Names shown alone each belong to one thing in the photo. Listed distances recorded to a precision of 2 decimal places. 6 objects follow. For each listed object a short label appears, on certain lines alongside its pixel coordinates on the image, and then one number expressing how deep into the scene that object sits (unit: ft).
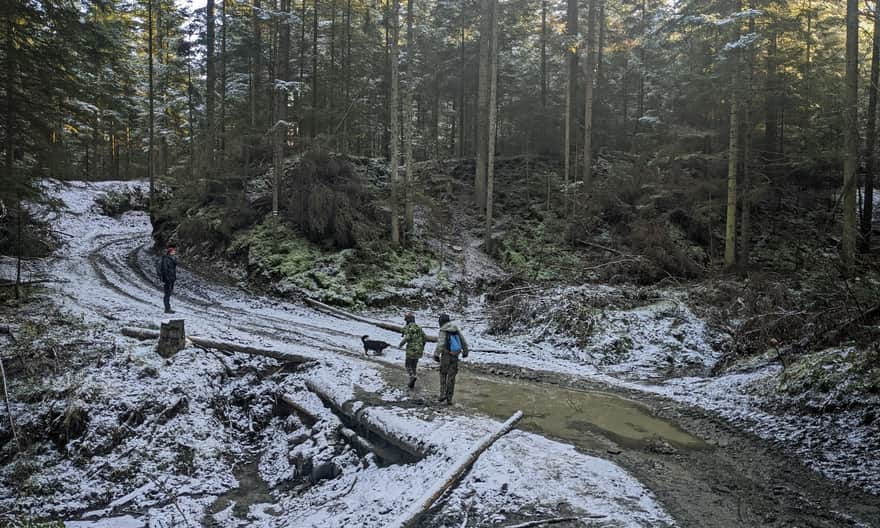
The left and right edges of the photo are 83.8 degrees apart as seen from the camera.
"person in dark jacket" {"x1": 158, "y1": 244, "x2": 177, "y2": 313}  51.70
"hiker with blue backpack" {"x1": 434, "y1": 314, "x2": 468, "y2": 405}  30.91
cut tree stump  37.55
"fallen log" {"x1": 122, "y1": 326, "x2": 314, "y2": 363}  39.98
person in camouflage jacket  34.76
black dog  42.73
